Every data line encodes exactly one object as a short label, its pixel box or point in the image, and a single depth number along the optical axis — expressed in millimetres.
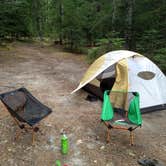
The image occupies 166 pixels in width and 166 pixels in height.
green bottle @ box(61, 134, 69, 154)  3482
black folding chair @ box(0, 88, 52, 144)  3734
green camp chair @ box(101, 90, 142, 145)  3895
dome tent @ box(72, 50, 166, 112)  5199
